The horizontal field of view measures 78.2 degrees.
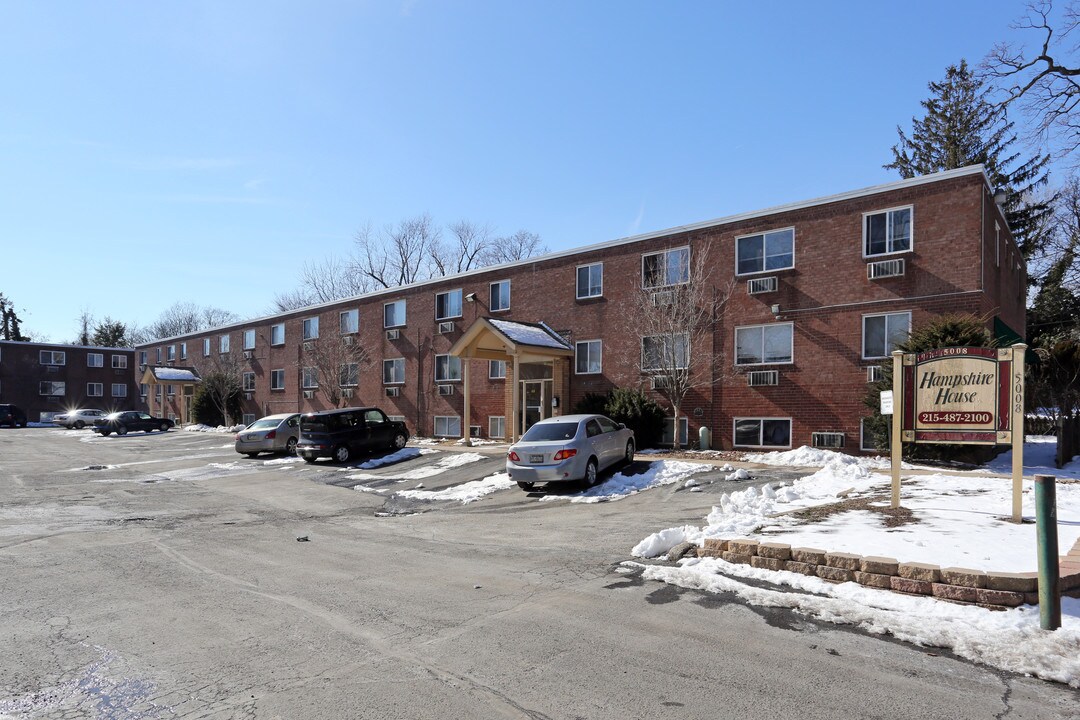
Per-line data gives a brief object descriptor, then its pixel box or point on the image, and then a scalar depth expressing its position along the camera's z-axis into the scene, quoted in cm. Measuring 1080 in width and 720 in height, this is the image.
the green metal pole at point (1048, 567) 481
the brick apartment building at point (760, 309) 1653
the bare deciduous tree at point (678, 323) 1912
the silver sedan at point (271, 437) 2281
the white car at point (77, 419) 4688
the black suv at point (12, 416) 4991
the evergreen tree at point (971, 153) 3478
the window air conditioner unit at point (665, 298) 1953
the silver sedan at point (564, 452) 1359
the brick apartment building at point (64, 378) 5822
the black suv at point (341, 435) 1995
